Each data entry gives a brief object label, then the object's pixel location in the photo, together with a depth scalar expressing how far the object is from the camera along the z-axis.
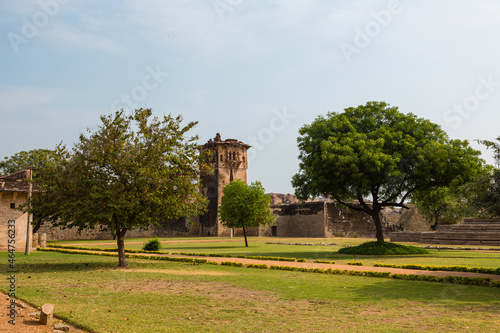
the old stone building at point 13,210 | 27.98
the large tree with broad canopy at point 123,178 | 16.42
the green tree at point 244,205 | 35.19
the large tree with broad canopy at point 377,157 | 23.28
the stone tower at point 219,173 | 68.19
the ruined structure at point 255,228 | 56.84
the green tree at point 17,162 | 56.66
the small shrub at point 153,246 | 27.62
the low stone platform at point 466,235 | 34.47
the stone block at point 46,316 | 7.34
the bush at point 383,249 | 24.50
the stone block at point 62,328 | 7.03
